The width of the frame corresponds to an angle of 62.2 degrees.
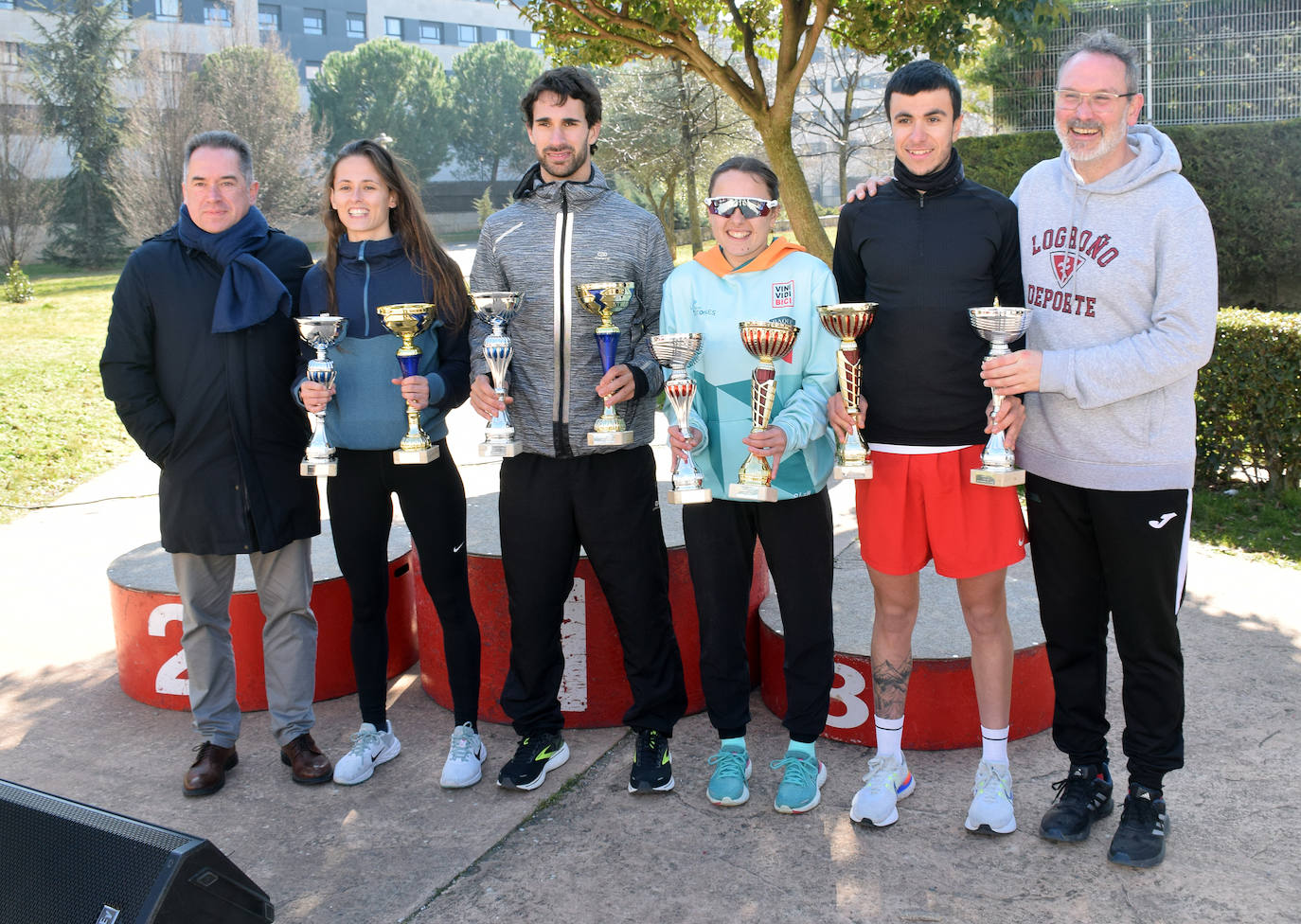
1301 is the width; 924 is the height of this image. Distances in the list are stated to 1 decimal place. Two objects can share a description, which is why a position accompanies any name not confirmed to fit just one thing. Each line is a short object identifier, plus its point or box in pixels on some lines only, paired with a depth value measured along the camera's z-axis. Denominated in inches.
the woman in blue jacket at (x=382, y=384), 150.6
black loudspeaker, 95.2
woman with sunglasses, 135.6
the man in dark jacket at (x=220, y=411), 148.8
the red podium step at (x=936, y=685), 156.9
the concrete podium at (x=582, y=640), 168.2
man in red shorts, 129.3
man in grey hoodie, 120.9
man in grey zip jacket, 145.7
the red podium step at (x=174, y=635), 180.5
